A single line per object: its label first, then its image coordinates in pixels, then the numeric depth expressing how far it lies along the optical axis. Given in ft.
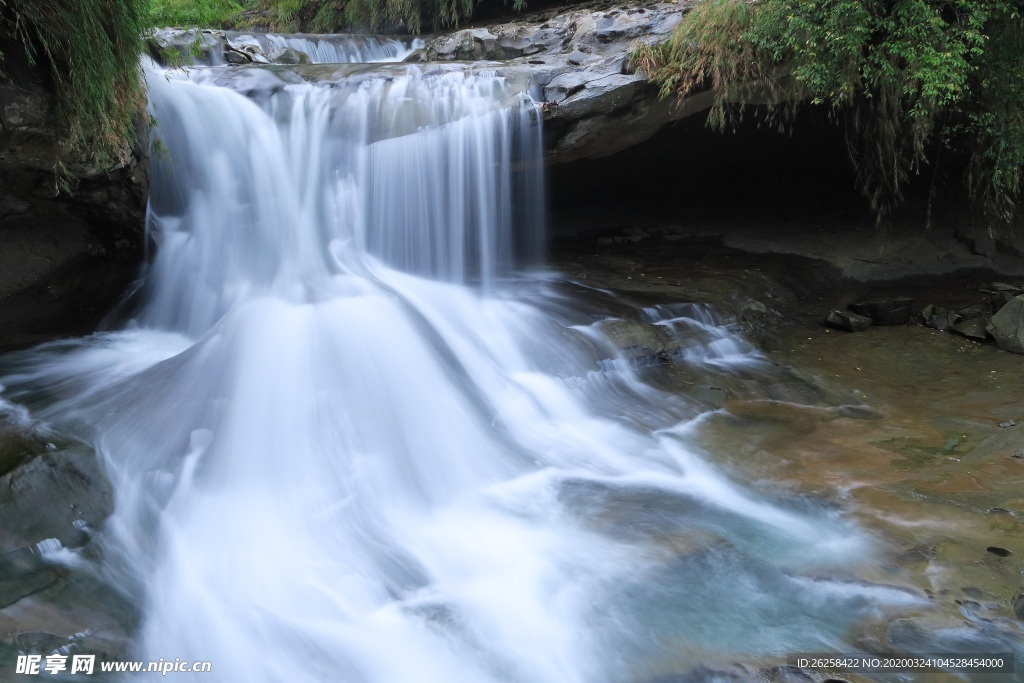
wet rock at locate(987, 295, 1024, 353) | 22.18
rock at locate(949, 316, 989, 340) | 23.21
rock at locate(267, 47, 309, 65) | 31.71
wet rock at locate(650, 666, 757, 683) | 10.61
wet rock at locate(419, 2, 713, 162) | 24.80
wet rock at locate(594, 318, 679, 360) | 21.56
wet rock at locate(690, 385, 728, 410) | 19.63
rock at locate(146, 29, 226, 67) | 28.17
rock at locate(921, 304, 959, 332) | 24.11
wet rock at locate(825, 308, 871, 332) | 24.38
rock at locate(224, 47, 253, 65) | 30.01
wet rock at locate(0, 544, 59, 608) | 10.93
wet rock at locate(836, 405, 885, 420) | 18.47
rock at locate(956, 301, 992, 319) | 24.11
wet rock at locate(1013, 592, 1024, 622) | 11.15
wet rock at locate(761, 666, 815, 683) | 10.50
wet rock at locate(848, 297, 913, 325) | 24.76
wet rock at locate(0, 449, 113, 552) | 11.96
